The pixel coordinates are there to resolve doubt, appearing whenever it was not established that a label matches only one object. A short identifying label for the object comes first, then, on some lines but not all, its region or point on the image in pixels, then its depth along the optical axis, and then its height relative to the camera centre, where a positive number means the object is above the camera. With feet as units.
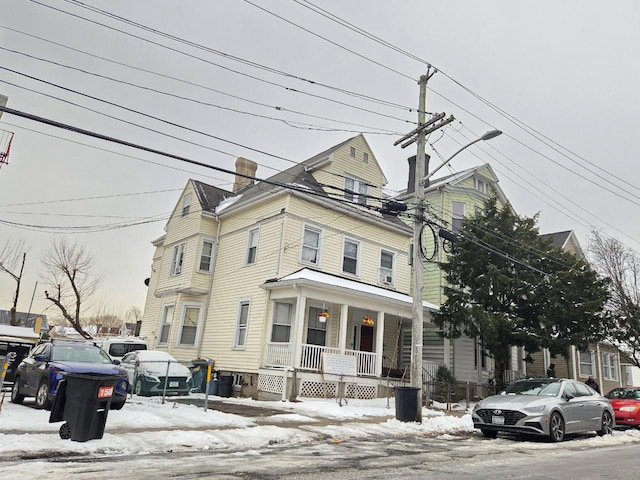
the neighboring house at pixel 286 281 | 57.77 +11.93
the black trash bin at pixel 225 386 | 59.36 -2.50
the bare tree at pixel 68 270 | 105.29 +17.60
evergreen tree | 59.72 +12.28
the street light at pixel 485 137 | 43.07 +21.73
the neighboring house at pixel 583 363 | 91.04 +6.27
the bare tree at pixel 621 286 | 75.87 +18.91
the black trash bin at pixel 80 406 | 23.70 -2.52
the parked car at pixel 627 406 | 50.85 -0.65
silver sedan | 34.68 -1.29
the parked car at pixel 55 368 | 33.99 -1.13
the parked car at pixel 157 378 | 49.08 -1.83
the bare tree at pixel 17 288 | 110.22 +14.26
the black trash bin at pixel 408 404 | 40.60 -1.85
